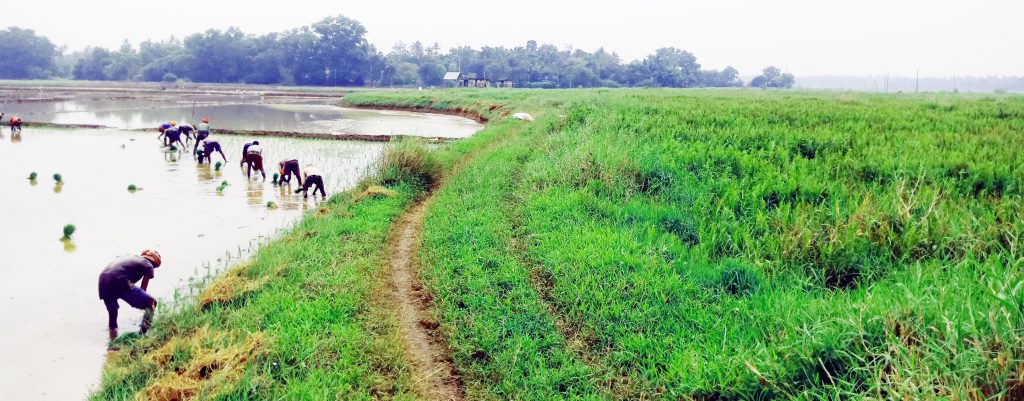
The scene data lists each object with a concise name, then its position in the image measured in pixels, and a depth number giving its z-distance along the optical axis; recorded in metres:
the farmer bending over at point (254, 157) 14.38
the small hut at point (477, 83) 75.84
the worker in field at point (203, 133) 18.10
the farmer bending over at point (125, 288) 5.94
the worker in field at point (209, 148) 17.05
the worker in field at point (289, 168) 13.54
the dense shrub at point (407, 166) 12.16
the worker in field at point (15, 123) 22.73
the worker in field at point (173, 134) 19.19
